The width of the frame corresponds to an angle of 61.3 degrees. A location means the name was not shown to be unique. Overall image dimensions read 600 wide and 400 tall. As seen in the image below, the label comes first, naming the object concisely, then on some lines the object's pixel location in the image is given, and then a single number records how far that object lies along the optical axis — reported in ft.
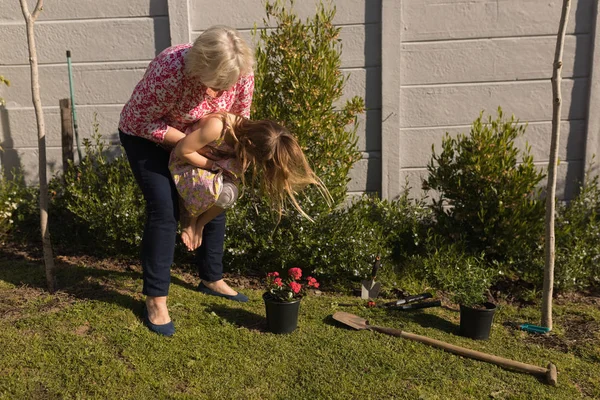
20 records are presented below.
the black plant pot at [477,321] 10.80
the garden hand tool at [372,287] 12.88
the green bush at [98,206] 13.76
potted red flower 10.43
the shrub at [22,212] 15.51
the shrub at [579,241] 13.43
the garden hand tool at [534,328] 11.27
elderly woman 9.18
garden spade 9.42
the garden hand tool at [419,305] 11.98
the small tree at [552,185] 10.14
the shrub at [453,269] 12.22
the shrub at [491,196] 13.30
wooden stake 15.20
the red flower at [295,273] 10.84
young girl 9.82
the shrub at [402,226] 14.71
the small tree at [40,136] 11.01
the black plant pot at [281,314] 10.41
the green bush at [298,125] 13.15
